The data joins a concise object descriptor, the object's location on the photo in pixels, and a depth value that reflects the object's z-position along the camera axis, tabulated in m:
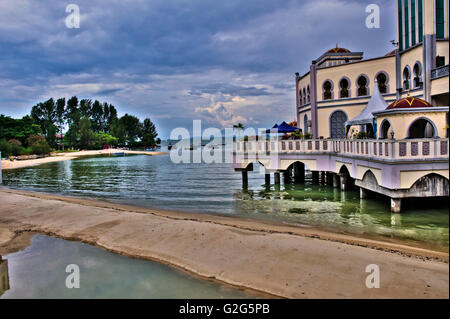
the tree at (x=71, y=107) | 116.94
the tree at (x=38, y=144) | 79.05
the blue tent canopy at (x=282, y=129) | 27.76
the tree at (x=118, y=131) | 125.93
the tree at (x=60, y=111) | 113.94
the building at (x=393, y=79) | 20.80
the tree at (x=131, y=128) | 138.10
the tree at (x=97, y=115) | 127.94
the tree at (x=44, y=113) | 109.94
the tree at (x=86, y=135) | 105.12
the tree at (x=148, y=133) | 139.88
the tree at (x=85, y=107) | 121.31
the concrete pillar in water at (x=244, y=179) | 26.98
